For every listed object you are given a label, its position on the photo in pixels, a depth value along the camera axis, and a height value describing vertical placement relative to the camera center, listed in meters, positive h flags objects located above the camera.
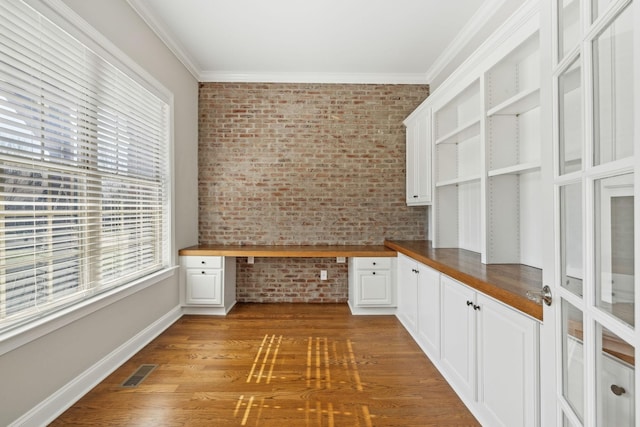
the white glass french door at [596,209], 0.74 +0.02
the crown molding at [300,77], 4.13 +1.80
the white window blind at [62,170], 1.67 +0.31
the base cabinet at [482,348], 1.44 -0.75
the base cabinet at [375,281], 3.65 -0.73
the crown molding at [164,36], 2.73 +1.79
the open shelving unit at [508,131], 2.02 +0.61
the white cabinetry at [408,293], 3.03 -0.77
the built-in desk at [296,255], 3.64 -0.67
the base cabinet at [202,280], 3.65 -0.71
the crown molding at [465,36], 2.74 +1.78
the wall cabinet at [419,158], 3.46 +0.68
